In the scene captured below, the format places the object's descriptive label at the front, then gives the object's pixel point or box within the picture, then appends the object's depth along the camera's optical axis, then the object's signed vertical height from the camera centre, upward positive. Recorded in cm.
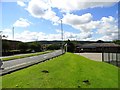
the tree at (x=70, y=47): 3478 -155
